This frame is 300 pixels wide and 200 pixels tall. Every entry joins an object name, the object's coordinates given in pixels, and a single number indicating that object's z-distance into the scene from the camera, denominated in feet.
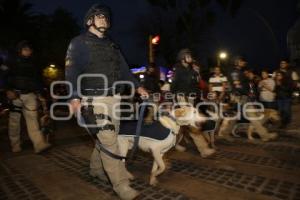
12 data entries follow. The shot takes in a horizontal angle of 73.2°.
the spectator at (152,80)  17.76
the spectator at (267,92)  19.97
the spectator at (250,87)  17.45
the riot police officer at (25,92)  14.36
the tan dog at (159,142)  9.85
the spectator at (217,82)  21.29
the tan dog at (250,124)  16.92
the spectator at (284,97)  20.24
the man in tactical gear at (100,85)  8.58
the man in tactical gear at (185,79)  14.05
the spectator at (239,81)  17.08
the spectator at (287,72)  20.25
